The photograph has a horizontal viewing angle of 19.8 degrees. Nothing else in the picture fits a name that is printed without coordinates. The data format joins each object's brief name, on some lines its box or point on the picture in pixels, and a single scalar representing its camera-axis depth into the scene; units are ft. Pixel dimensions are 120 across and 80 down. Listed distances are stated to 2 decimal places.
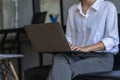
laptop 7.14
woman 7.47
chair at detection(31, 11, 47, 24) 13.53
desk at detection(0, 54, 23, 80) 8.90
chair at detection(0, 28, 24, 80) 15.04
